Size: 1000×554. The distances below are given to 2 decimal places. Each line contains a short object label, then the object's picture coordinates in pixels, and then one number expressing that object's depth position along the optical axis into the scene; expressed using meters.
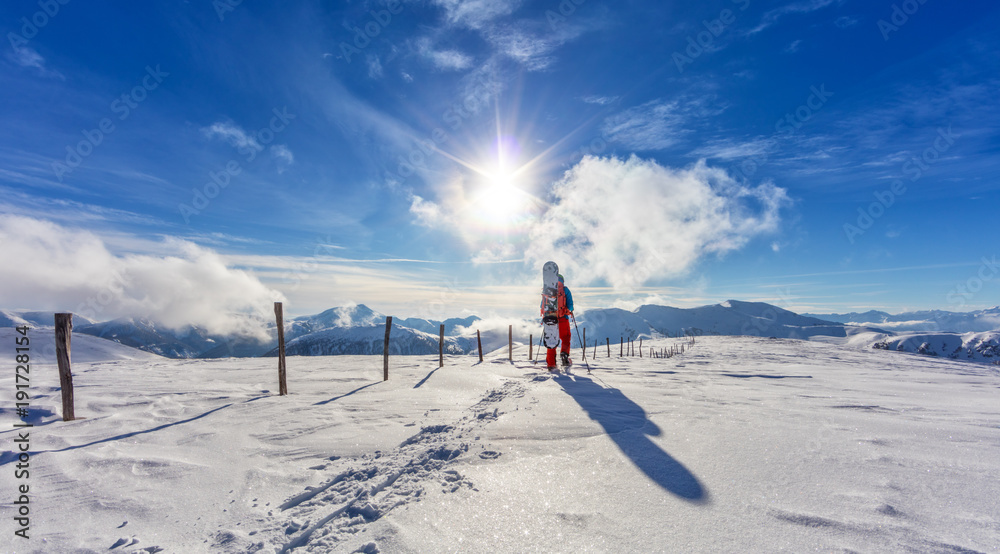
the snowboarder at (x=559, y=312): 12.78
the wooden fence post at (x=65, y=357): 6.94
